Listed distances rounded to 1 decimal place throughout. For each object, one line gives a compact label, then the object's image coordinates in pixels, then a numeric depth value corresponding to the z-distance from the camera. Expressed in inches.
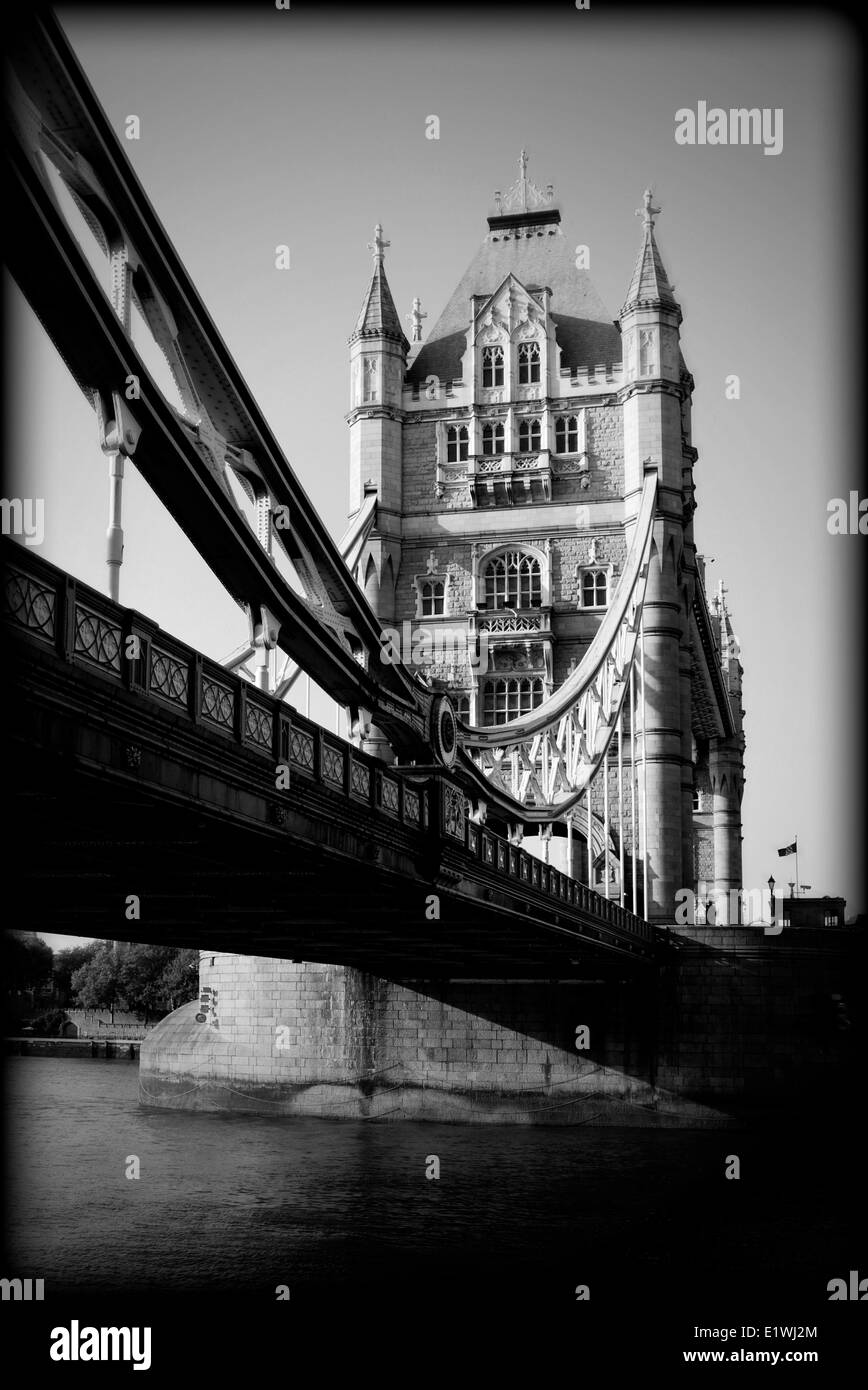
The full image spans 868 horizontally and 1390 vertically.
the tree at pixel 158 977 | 3245.6
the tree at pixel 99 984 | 3380.9
